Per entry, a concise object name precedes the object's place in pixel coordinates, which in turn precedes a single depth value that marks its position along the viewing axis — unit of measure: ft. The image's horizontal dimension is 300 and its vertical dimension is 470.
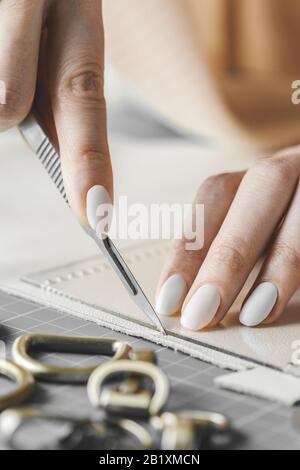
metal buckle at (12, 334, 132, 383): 1.67
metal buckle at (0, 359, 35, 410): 1.58
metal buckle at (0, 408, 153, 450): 1.52
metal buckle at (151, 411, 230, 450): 1.52
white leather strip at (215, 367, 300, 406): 1.62
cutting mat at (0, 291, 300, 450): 1.56
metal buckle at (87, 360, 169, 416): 1.56
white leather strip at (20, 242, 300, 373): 1.74
